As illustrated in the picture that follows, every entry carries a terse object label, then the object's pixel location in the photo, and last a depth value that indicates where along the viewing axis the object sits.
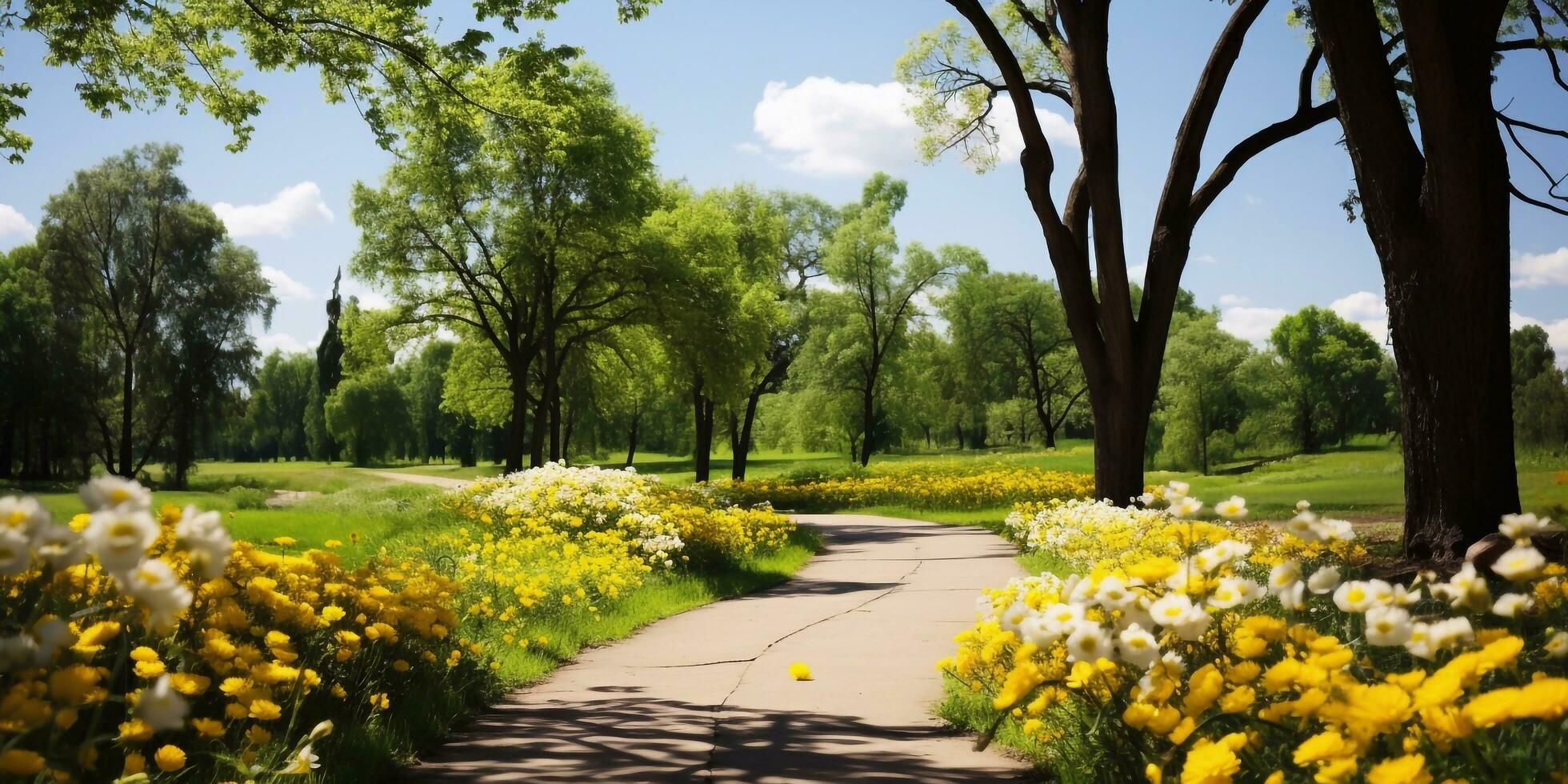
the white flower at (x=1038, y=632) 2.76
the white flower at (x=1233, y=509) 3.12
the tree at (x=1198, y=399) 44.16
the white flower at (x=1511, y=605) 2.45
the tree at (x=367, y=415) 66.31
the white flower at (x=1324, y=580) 2.64
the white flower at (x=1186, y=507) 3.19
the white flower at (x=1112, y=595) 2.86
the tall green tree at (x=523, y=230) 23.66
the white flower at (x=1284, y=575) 2.71
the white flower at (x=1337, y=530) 3.04
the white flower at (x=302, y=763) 2.54
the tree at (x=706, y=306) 24.48
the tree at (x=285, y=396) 83.12
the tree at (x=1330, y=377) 55.81
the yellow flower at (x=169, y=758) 2.68
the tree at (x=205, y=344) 35.50
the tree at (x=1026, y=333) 59.22
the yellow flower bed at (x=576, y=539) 7.61
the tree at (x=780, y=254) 34.41
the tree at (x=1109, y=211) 12.12
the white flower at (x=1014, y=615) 3.00
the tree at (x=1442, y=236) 7.27
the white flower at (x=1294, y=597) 2.68
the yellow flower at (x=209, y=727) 2.87
